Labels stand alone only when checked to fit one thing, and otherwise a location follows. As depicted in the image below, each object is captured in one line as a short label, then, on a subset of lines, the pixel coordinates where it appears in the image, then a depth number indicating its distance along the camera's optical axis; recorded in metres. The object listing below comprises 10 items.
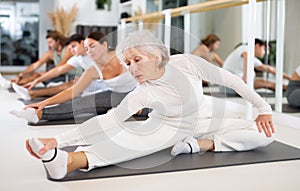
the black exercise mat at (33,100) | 4.39
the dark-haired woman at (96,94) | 2.66
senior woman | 2.02
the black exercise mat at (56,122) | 3.36
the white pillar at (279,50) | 3.72
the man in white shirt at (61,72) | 4.21
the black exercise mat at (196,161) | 2.06
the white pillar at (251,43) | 3.46
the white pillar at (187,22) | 5.20
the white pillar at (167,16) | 5.02
